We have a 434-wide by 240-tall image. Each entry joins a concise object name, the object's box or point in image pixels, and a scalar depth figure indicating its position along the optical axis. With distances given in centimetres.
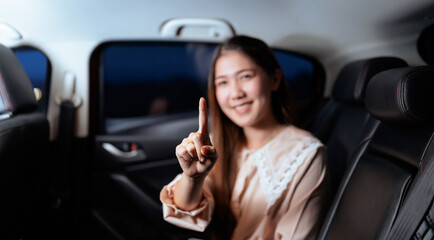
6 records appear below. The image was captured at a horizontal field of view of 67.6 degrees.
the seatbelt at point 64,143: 136
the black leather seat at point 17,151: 76
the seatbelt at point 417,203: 71
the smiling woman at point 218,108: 92
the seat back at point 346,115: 117
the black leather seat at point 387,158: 79
